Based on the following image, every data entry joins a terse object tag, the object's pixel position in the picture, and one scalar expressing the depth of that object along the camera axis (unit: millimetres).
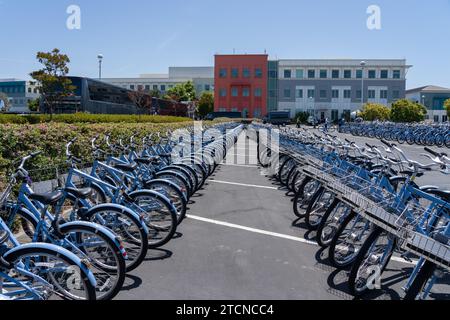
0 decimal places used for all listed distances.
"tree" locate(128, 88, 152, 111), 31744
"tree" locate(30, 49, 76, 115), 23156
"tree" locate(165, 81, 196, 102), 69031
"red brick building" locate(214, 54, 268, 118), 63688
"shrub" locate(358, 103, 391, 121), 42562
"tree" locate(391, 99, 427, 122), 36125
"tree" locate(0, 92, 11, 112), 30191
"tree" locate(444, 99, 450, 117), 35594
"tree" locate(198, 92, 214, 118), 66250
